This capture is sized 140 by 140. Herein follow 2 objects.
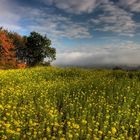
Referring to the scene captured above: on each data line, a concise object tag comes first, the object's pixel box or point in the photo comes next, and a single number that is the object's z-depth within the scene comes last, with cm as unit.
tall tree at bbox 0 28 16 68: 2383
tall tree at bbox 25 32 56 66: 2720
